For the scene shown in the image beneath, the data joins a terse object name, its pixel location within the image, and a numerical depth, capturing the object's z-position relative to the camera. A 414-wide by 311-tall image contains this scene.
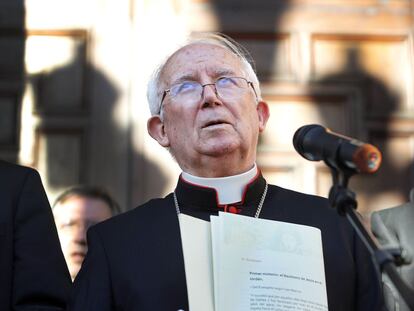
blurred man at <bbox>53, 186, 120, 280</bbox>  7.36
